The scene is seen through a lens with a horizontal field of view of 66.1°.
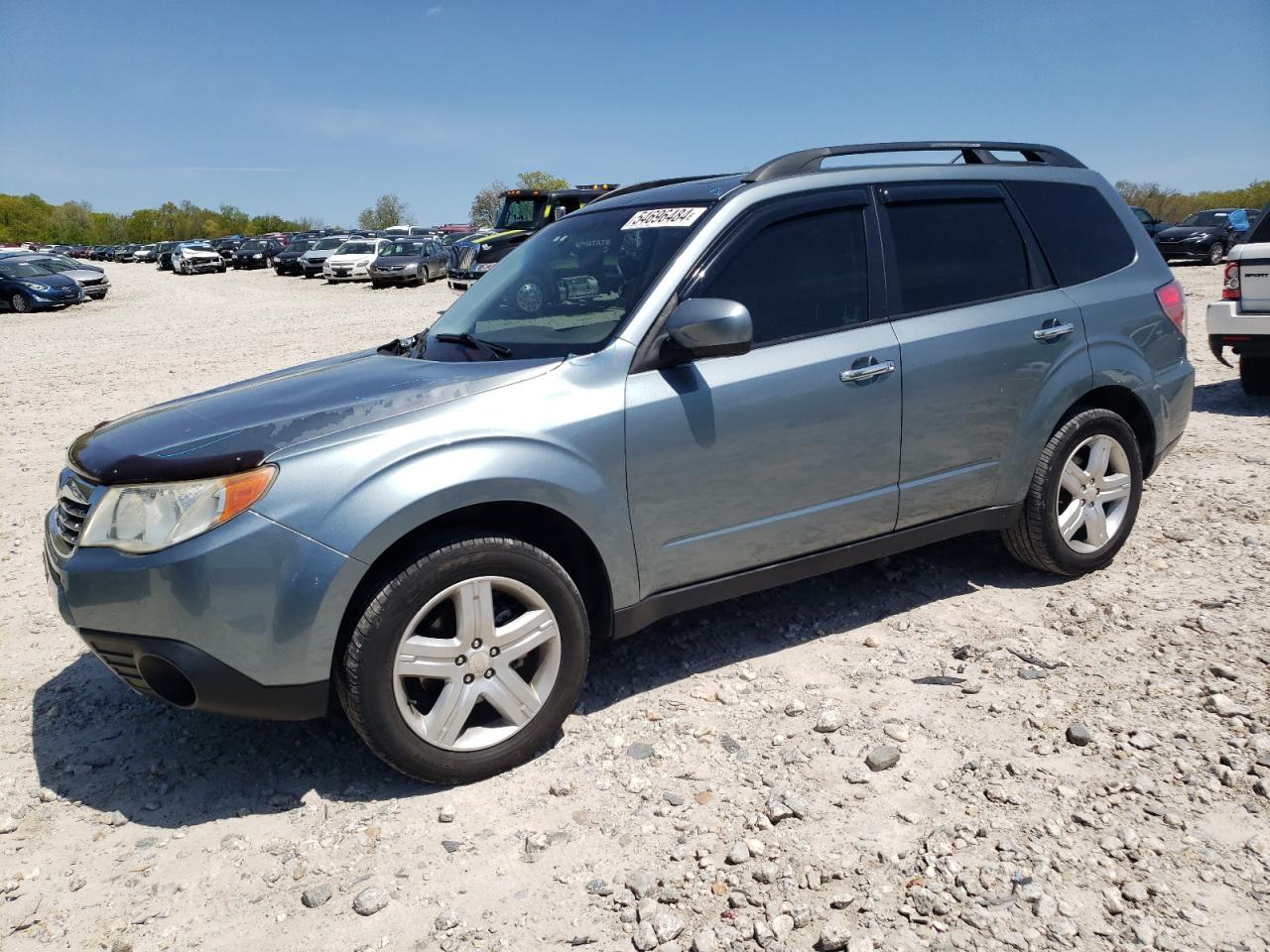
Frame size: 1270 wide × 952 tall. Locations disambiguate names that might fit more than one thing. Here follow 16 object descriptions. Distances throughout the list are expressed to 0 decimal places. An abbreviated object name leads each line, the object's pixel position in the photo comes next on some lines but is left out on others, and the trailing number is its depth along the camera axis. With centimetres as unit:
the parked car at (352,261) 3469
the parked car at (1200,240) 2664
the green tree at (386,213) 12575
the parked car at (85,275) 2977
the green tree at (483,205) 11206
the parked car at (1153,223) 2619
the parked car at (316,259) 3928
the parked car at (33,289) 2700
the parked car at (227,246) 5356
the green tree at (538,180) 11694
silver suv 283
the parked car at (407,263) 3086
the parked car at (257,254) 5100
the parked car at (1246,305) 780
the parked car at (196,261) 4953
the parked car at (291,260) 4112
